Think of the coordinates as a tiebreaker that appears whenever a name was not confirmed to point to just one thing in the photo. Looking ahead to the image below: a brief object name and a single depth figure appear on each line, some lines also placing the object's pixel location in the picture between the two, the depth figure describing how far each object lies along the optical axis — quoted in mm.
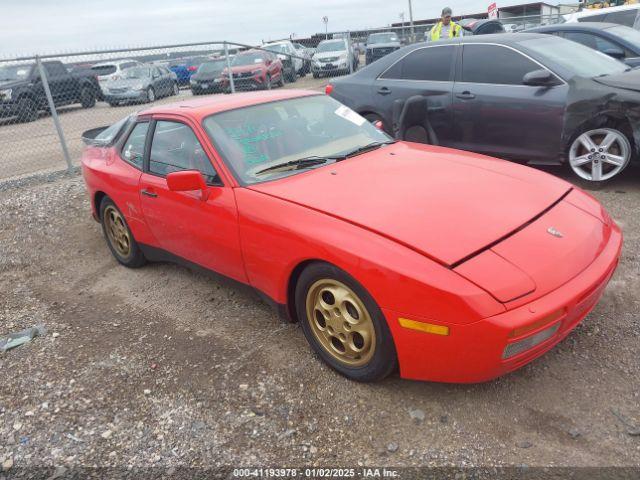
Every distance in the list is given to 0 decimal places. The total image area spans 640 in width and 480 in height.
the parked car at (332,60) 18703
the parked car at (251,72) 14359
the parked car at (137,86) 16281
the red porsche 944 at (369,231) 2186
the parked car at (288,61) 19625
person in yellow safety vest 9172
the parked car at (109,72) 17108
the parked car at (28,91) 12789
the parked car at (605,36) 7211
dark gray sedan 4977
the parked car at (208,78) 14922
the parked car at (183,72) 22120
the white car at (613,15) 10672
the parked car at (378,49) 18344
